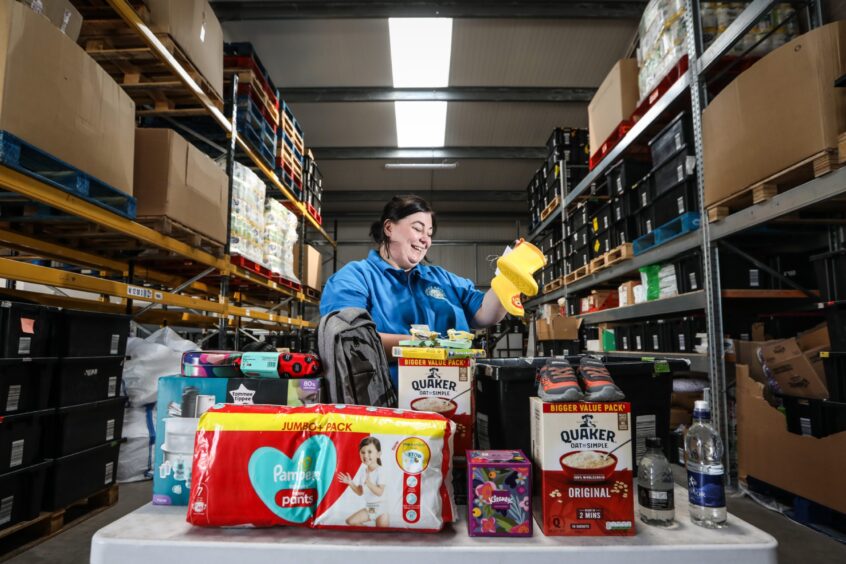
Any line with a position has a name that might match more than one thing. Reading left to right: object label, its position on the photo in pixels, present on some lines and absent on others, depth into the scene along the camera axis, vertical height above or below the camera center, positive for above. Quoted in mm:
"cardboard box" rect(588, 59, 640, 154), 5215 +2603
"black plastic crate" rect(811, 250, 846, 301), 2580 +358
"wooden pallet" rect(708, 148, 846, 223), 2631 +953
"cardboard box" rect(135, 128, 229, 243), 3604 +1178
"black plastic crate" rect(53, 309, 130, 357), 2934 +36
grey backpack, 1521 -57
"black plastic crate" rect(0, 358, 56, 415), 2520 -230
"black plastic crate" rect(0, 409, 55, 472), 2506 -504
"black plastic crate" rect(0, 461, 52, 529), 2510 -784
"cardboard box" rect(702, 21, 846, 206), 2662 +1329
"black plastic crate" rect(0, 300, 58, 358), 2521 +52
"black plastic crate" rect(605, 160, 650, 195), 5398 +1794
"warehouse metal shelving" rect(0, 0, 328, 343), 2693 +690
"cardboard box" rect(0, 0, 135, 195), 2275 +1219
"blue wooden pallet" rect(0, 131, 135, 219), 2295 +864
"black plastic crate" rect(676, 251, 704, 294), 3936 +557
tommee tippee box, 1184 -146
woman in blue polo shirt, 2352 +269
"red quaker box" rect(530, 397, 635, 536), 1040 -259
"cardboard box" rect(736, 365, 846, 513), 2660 -636
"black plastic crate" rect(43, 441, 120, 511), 2812 -800
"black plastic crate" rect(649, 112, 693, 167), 4066 +1703
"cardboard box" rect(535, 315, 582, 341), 7151 +199
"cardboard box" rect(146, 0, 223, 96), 3508 +2311
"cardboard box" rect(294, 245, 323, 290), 8234 +1228
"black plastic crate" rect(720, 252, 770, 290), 3718 +507
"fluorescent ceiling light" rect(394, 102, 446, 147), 9000 +4072
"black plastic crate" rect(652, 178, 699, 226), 3992 +1153
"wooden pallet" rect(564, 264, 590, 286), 6798 +962
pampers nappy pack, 1021 -267
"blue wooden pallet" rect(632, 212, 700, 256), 3972 +958
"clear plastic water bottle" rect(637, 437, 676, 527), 1077 -313
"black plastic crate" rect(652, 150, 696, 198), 3961 +1399
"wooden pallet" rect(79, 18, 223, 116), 3416 +2035
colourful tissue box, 1021 -313
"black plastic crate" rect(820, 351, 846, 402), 2606 -149
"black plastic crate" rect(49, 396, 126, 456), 2885 -522
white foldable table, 958 -389
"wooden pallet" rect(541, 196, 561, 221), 8328 +2284
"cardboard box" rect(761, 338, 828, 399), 3029 -154
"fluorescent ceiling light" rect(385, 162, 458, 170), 10677 +3712
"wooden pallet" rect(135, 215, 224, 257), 3643 +839
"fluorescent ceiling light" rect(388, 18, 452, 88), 6930 +4195
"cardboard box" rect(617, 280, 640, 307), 5371 +531
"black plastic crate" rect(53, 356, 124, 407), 2908 -245
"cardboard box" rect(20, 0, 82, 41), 2635 +1742
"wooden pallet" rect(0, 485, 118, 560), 2596 -1046
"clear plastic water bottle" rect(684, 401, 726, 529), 1075 -304
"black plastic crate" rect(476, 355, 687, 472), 1275 -142
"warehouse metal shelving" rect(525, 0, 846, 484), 2830 +805
